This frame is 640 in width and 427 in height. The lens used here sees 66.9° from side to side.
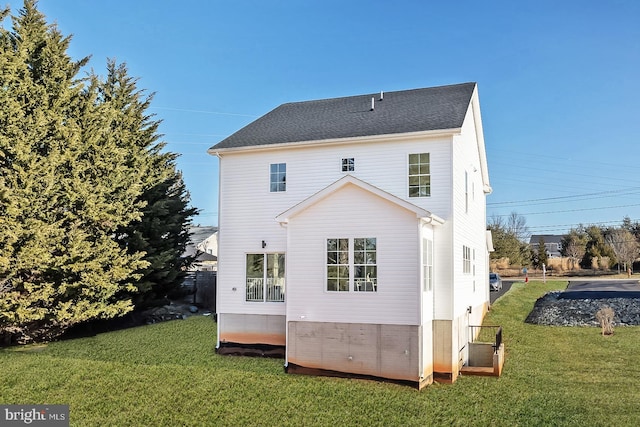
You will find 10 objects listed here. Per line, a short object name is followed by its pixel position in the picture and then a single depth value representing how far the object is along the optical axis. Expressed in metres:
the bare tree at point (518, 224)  65.19
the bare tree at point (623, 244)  45.72
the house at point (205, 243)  25.75
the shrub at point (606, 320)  17.16
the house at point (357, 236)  10.70
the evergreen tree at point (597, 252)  48.31
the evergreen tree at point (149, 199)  19.12
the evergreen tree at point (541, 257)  50.53
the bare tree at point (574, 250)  50.78
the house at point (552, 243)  74.81
